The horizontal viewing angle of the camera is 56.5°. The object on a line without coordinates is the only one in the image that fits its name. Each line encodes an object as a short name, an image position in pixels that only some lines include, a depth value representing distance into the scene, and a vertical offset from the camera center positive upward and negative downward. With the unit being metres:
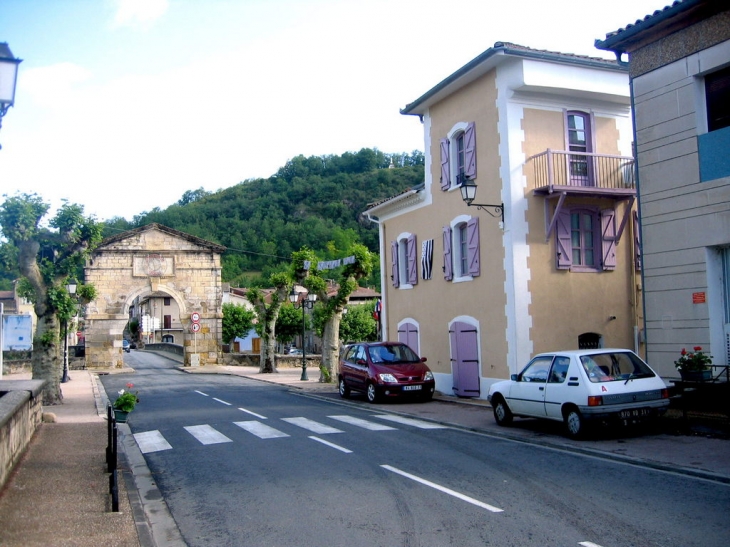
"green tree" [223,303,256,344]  61.91 +1.56
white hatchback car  11.03 -0.98
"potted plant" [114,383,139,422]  11.63 -1.14
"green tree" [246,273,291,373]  37.09 +1.43
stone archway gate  43.22 +3.57
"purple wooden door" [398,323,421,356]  23.19 -0.03
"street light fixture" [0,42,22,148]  6.03 +2.36
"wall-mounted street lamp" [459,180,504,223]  16.48 +3.46
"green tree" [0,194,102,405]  18.41 +2.19
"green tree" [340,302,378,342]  56.38 +0.81
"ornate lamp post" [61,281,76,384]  28.55 -0.80
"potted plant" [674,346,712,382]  11.35 -0.63
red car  18.52 -1.06
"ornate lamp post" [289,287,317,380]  29.07 +1.57
